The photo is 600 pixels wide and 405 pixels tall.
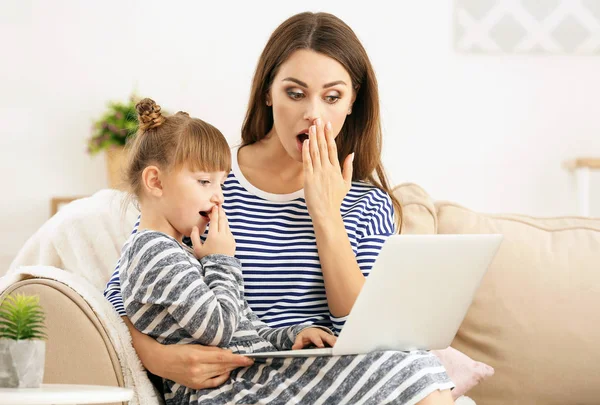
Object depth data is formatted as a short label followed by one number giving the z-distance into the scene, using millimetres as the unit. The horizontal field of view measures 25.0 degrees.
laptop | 1745
